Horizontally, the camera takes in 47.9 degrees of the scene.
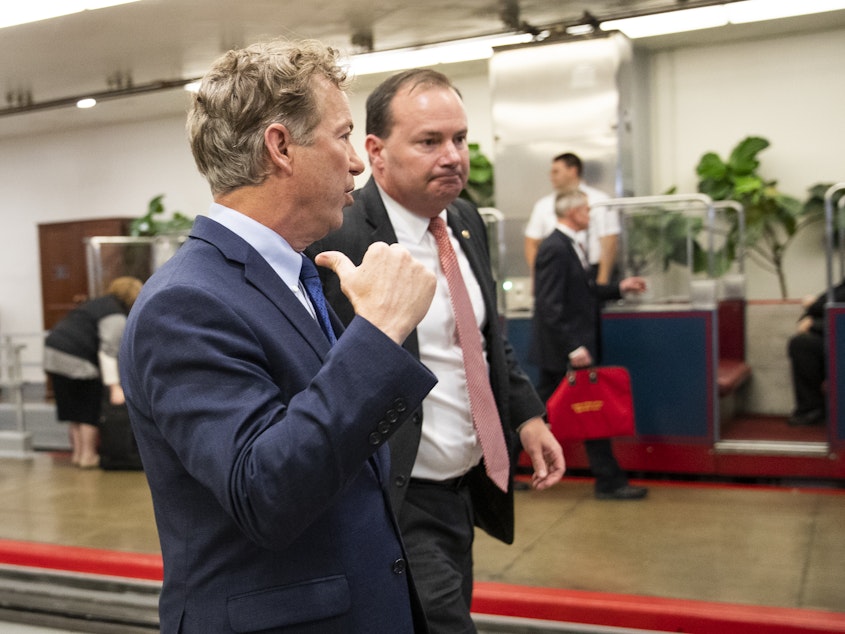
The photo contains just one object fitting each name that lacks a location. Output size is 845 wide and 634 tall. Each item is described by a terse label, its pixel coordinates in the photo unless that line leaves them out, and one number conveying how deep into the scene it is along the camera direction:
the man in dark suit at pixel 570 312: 5.35
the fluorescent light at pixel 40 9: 6.53
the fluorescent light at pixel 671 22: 7.62
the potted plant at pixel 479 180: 9.73
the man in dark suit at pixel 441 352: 2.20
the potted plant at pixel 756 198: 8.85
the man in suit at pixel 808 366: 6.56
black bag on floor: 7.36
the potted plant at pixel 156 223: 11.29
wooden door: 12.38
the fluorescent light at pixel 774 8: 7.47
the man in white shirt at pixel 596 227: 6.24
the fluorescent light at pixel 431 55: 8.32
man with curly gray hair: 1.14
